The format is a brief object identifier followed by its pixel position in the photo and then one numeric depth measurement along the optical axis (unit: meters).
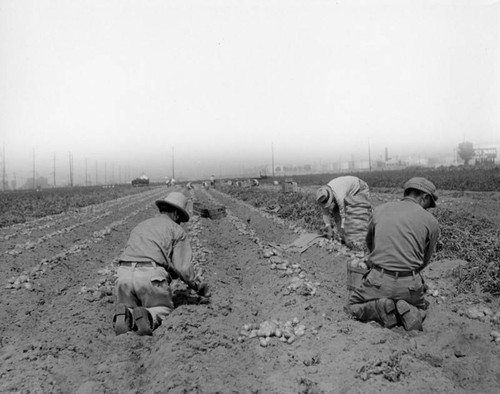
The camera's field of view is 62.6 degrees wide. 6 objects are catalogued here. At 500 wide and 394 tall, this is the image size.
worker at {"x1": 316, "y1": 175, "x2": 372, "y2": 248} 7.62
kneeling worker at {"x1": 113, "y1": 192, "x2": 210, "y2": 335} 4.50
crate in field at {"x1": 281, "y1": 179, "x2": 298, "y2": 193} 22.00
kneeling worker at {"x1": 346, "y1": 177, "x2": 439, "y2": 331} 4.23
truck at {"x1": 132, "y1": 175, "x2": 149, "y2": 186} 68.62
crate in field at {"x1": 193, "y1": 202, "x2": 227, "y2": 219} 15.60
